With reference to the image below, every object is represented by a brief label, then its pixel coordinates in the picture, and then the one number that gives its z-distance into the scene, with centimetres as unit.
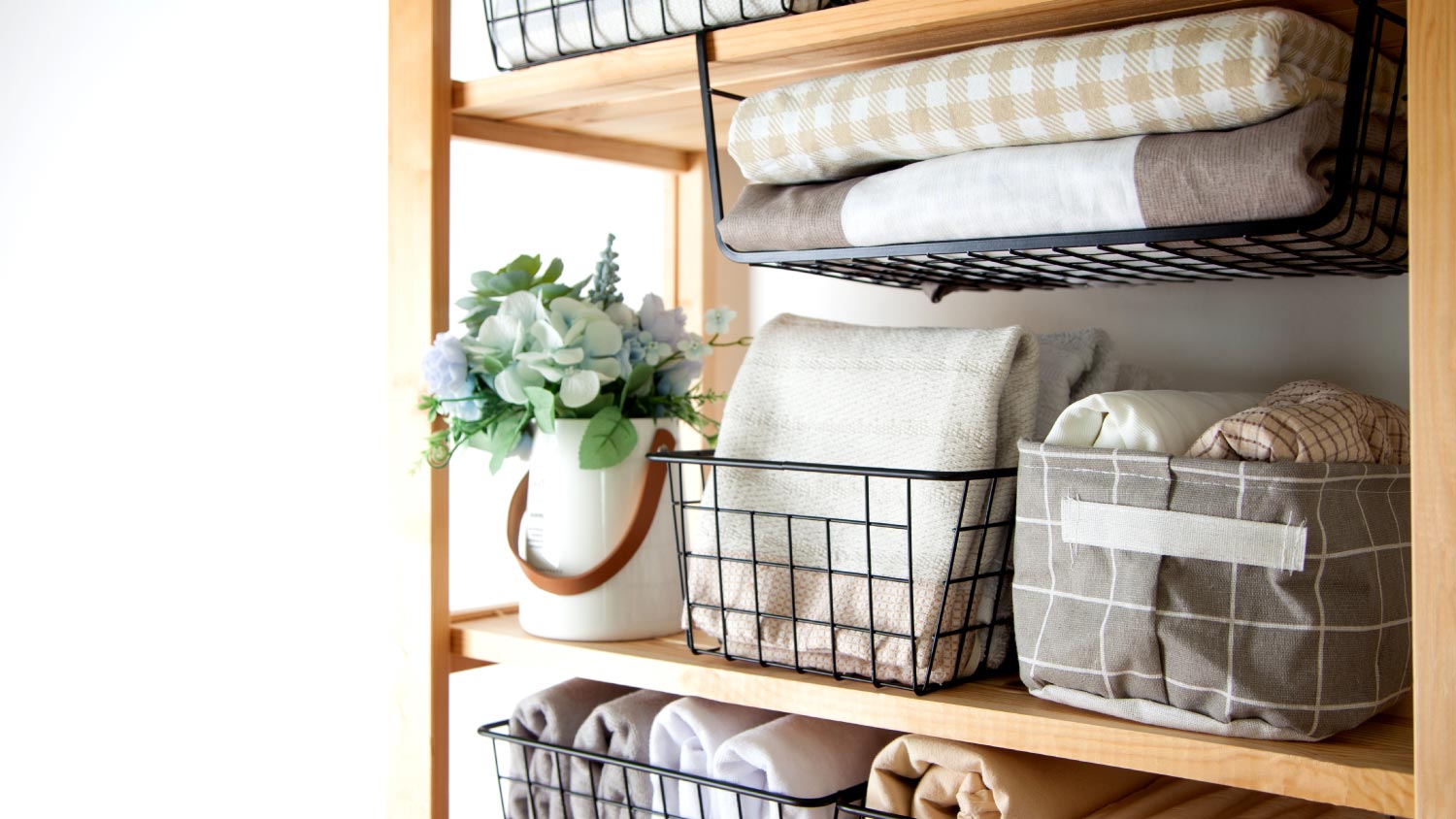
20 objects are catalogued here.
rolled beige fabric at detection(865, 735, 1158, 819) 79
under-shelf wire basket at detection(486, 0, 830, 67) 89
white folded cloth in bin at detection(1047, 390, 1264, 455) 74
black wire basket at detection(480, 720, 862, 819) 89
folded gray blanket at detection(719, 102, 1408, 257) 66
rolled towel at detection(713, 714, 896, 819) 88
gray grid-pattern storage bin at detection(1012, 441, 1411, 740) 67
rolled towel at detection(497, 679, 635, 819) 104
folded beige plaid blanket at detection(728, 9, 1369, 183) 67
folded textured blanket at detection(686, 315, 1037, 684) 82
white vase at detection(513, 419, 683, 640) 101
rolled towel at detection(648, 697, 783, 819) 94
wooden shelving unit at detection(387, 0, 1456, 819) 61
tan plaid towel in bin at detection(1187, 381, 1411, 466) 69
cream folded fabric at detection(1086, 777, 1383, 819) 82
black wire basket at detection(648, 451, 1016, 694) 82
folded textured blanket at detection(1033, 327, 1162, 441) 90
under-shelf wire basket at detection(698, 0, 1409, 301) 67
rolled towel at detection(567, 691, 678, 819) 99
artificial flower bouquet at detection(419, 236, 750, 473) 98
